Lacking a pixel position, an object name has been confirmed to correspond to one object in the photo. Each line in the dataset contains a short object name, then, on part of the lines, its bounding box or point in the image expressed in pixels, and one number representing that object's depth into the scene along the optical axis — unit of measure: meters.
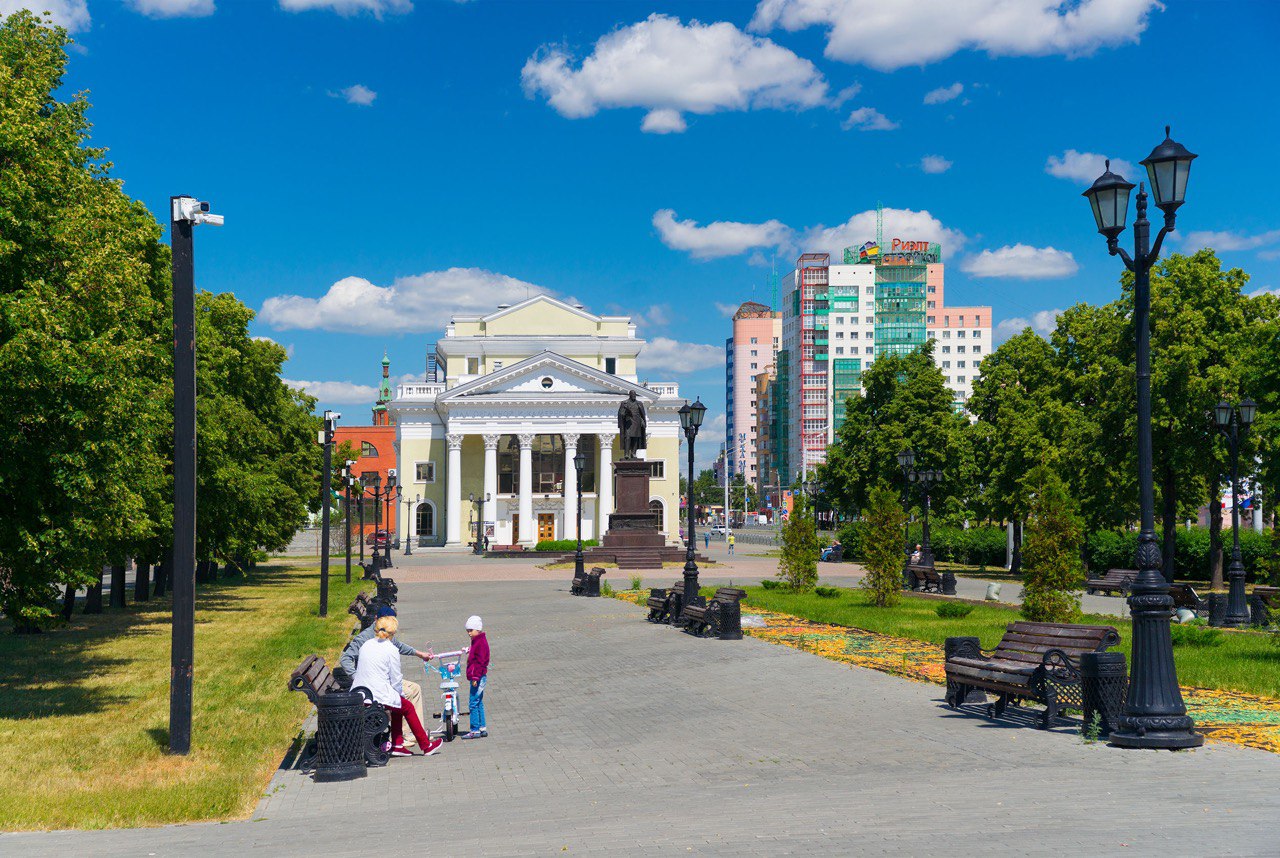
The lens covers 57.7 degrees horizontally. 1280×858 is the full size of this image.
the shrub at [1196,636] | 19.31
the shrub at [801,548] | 31.38
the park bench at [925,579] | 34.31
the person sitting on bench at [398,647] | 11.80
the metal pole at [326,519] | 27.78
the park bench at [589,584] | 34.28
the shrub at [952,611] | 24.86
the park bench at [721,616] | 21.33
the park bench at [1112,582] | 31.02
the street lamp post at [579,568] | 36.62
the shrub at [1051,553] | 19.36
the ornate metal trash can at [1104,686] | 11.15
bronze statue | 57.84
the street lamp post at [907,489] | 35.59
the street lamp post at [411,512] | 87.95
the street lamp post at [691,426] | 27.83
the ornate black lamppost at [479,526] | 79.90
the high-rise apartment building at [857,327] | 160.50
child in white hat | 12.23
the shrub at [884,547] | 26.81
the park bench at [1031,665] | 11.77
